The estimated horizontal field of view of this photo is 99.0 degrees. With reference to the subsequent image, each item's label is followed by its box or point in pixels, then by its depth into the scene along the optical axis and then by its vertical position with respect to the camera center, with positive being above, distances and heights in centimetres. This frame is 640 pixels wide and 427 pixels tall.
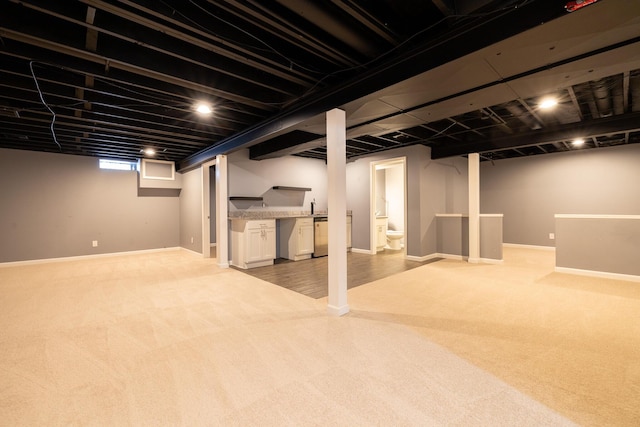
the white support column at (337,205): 301 +7
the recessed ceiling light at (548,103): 367 +148
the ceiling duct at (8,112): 362 +139
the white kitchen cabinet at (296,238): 608 -61
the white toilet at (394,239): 714 -74
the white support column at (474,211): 575 -2
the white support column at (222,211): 553 +1
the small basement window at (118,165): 697 +126
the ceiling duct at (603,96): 329 +152
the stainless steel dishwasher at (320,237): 643 -61
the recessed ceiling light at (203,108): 360 +142
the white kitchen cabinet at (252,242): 534 -61
